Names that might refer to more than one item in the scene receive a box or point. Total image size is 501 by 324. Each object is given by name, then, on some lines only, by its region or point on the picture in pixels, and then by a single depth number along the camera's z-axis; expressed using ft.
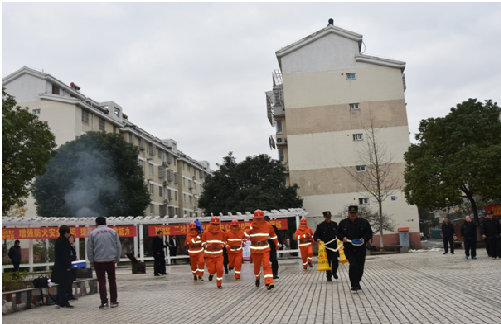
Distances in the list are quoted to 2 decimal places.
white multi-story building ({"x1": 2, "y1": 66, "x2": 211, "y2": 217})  169.07
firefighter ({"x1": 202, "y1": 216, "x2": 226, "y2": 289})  45.32
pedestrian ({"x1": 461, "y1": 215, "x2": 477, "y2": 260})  67.41
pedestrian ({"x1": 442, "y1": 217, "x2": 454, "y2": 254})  85.30
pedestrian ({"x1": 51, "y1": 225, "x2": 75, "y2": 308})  37.24
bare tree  152.28
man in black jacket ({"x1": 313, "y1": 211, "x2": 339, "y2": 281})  45.83
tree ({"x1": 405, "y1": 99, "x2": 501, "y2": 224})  107.13
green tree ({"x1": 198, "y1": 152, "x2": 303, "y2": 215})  146.00
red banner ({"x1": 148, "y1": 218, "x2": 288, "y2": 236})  102.53
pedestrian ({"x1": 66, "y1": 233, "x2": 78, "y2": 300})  39.73
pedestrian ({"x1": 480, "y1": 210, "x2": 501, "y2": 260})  65.62
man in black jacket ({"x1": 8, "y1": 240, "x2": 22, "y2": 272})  84.53
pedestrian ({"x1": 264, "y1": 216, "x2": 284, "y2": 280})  50.48
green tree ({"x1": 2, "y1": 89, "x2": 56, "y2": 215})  92.84
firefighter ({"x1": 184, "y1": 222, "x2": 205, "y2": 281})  54.80
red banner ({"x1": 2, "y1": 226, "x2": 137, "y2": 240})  92.60
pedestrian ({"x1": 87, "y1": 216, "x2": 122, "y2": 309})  34.96
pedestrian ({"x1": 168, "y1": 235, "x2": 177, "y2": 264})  99.34
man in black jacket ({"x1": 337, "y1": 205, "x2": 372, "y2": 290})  36.09
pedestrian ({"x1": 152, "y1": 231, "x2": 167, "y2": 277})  69.51
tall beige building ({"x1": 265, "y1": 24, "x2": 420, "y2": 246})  154.92
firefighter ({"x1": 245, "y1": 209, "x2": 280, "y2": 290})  40.37
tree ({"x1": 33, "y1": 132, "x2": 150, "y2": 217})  141.38
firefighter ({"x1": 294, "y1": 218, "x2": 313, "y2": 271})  61.11
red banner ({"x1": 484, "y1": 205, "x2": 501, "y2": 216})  114.93
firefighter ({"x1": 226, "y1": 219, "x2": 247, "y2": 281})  49.44
